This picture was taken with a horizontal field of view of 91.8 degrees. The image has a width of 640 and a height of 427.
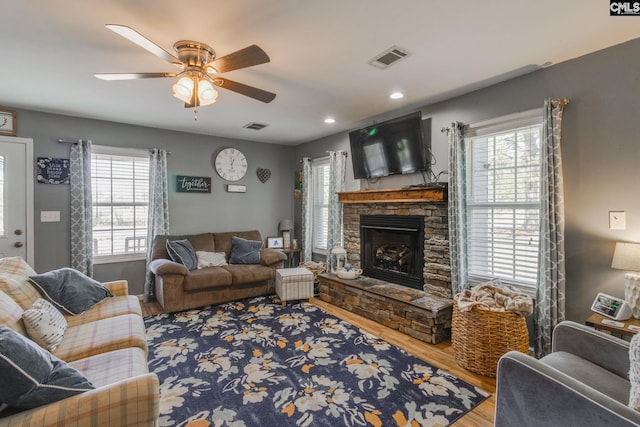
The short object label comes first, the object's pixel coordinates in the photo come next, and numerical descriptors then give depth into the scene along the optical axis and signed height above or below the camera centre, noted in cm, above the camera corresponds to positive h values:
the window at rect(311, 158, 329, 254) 519 +17
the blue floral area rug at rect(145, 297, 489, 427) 192 -123
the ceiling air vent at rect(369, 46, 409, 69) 230 +121
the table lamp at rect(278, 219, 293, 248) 552 -30
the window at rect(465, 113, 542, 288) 272 +10
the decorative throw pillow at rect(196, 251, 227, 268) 432 -65
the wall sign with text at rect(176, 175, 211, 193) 470 +46
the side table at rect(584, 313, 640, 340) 187 -71
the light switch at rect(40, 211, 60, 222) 376 -2
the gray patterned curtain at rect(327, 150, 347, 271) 466 +17
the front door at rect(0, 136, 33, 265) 350 +20
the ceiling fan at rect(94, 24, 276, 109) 193 +96
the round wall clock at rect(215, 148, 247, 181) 506 +82
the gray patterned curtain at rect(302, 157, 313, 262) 529 +7
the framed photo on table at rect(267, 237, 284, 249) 536 -51
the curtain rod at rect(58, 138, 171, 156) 384 +93
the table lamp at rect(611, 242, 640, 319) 200 -37
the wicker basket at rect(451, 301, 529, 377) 236 -98
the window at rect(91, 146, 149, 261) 412 +18
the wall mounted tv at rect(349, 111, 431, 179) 347 +79
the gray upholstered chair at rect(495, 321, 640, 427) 121 -79
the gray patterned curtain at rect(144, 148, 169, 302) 438 +26
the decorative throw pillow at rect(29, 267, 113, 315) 235 -60
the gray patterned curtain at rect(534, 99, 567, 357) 243 -17
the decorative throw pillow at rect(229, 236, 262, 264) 457 -56
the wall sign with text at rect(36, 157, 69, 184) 374 +55
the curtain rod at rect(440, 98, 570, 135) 243 +87
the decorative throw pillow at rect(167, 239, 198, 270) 409 -53
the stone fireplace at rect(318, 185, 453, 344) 305 -61
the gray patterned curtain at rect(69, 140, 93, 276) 389 +8
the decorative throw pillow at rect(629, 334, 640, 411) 118 -64
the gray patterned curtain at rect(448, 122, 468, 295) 309 +1
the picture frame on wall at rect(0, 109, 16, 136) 350 +106
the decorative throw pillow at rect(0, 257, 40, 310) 202 -46
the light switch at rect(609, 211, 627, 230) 223 -7
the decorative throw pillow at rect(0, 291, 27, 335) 167 -56
